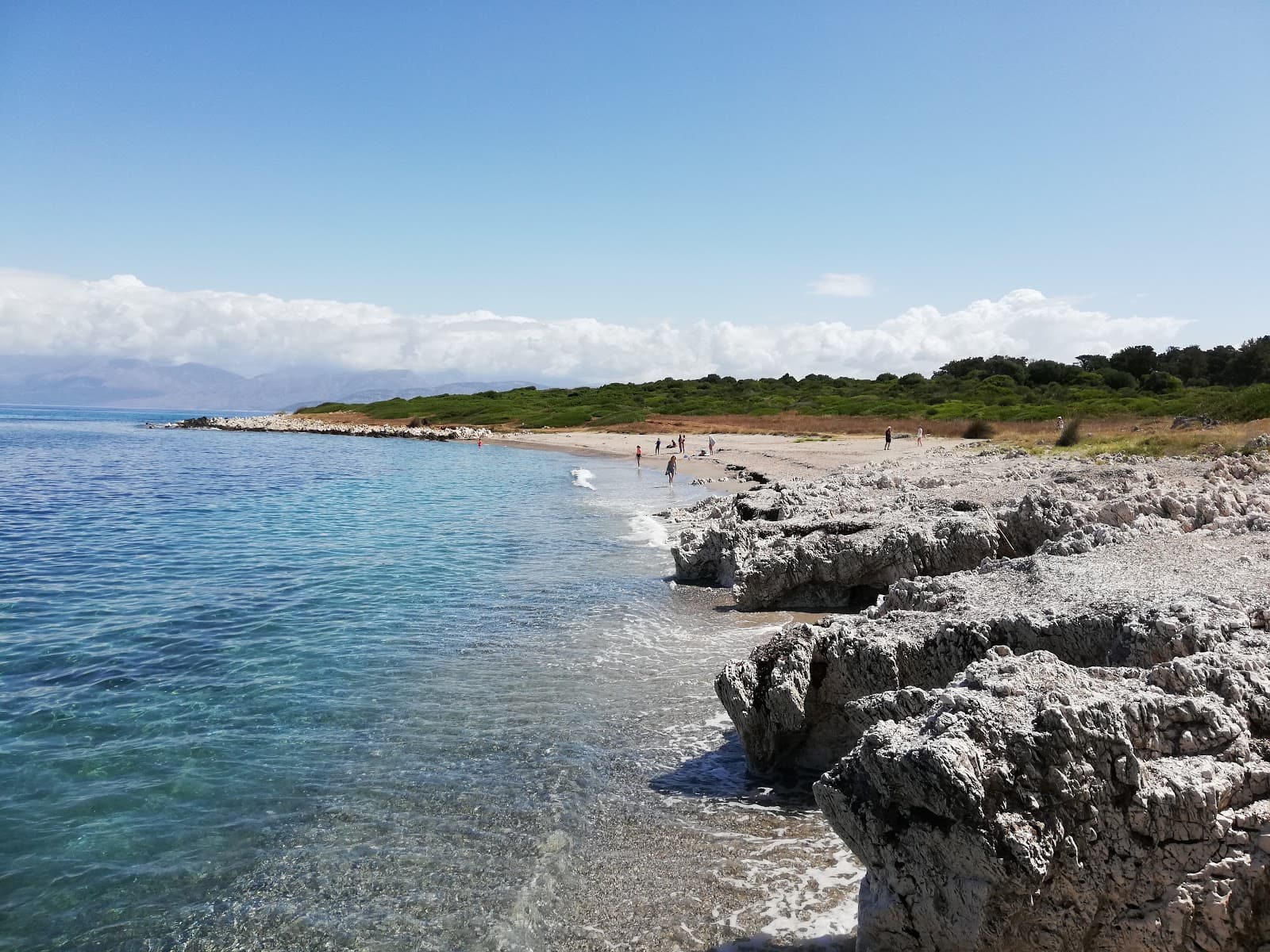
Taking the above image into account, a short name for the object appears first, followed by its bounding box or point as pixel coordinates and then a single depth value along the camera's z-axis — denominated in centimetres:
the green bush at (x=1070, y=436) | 3581
